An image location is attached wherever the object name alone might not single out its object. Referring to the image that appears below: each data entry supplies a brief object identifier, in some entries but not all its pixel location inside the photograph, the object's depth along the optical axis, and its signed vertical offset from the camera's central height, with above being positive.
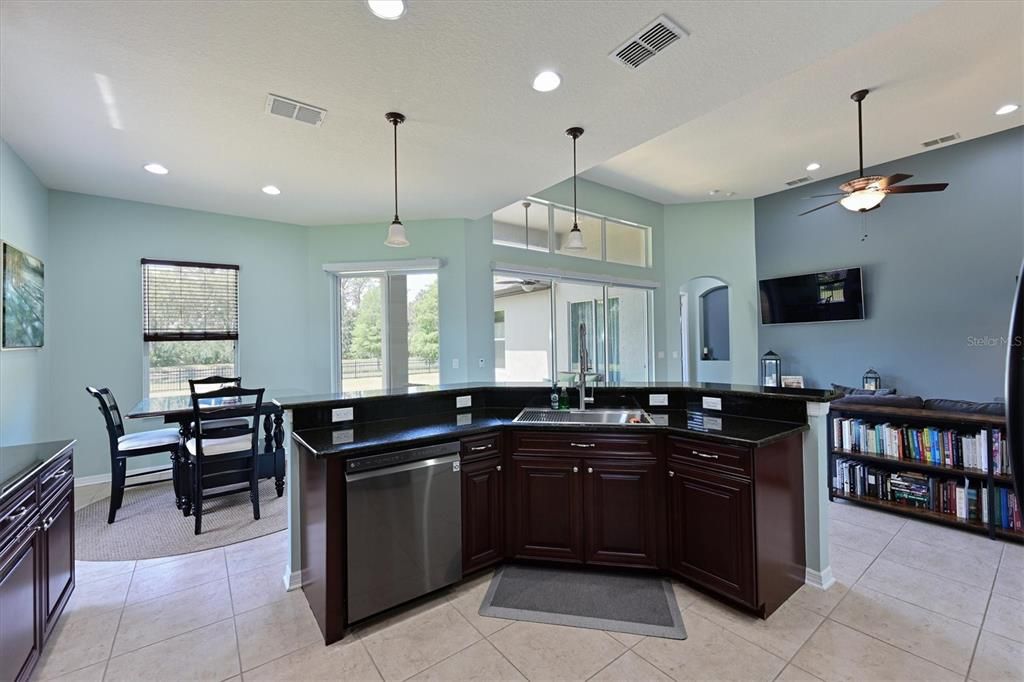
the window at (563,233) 5.63 +1.60
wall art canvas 3.22 +0.43
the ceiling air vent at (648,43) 2.07 +1.50
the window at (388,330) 5.38 +0.23
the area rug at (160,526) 2.98 -1.33
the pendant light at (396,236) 3.17 +0.82
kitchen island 2.12 -0.79
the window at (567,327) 6.01 +0.27
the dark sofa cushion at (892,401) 3.49 -0.50
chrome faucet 3.00 -0.14
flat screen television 5.70 +0.61
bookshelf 2.99 -0.94
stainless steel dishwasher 2.09 -0.89
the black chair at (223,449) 3.23 -0.77
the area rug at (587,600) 2.15 -1.36
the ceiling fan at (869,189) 3.67 +1.28
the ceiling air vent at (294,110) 2.66 +1.51
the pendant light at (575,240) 3.57 +0.86
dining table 3.41 -0.76
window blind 4.60 +0.55
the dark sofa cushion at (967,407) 3.15 -0.51
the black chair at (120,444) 3.36 -0.74
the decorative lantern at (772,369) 6.35 -0.39
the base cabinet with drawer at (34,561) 1.58 -0.86
